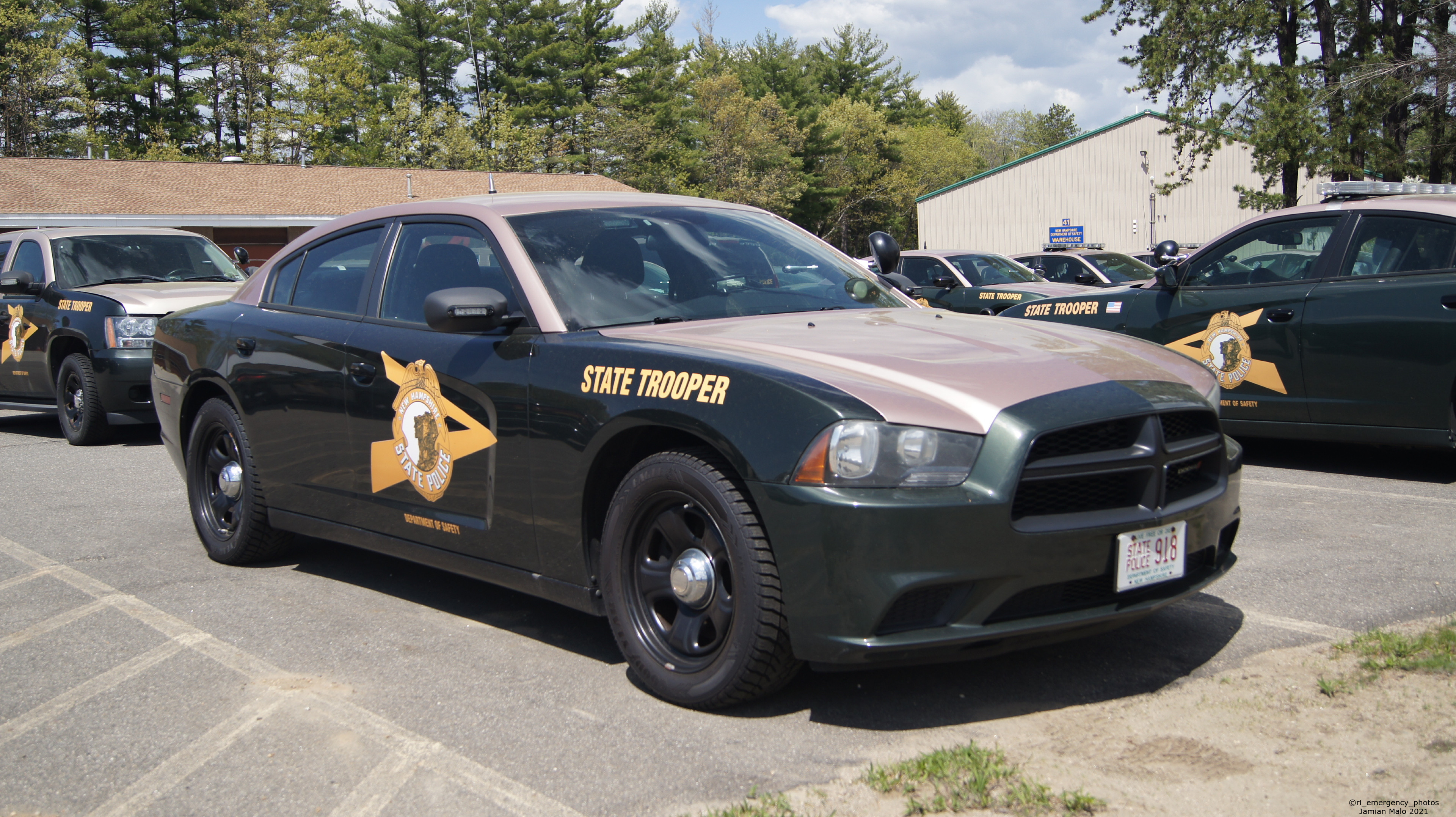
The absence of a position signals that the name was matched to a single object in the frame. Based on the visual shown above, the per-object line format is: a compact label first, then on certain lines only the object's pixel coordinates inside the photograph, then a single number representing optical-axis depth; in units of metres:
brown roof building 33.69
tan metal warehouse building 48.16
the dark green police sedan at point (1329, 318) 6.46
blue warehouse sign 51.59
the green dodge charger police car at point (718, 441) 2.99
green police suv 9.62
